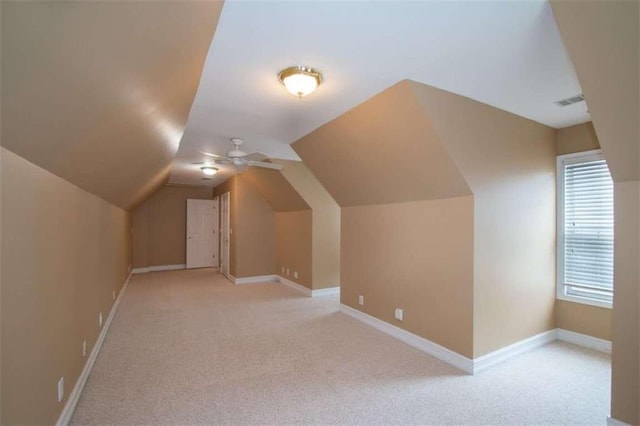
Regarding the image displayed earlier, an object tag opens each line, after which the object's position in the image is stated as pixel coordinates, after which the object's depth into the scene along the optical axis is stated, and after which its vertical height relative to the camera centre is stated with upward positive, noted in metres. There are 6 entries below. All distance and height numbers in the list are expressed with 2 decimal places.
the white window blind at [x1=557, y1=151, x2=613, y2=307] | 3.43 -0.16
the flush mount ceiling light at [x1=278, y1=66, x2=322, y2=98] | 2.32 +1.00
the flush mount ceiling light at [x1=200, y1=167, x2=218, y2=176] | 5.78 +0.79
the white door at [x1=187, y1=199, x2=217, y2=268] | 9.26 -0.63
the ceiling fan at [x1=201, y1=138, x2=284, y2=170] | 4.23 +0.75
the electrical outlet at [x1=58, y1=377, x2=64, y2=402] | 2.10 -1.19
